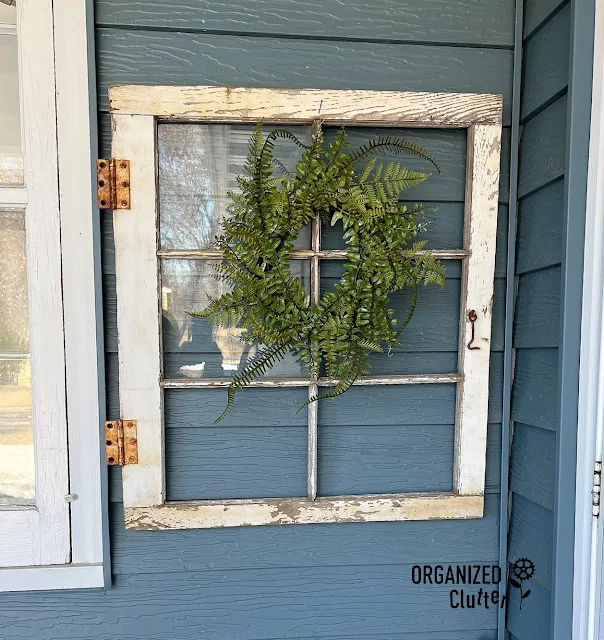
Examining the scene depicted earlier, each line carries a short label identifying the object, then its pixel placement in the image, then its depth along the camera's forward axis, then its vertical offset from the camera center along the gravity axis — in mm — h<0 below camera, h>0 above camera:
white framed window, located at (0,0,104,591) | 1077 -22
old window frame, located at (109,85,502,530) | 1082 +31
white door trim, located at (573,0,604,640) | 962 -215
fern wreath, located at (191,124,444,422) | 1042 +96
